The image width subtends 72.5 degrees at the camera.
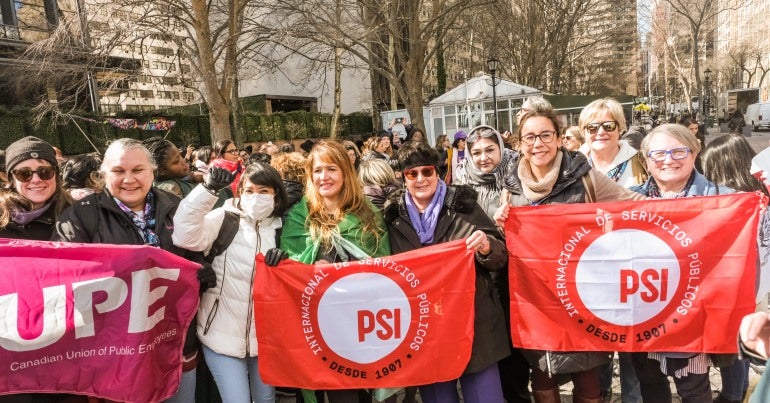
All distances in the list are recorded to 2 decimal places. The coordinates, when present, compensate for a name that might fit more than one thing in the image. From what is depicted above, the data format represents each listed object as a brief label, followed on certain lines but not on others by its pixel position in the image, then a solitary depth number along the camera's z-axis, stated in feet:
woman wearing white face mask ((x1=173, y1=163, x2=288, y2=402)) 9.99
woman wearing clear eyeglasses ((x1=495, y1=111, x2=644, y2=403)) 10.07
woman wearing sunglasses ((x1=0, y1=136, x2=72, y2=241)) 9.81
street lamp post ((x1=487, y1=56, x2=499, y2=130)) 62.74
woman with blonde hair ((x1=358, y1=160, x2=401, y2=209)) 12.66
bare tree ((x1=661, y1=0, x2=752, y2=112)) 93.04
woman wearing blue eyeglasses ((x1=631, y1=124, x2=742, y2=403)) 9.71
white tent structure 70.64
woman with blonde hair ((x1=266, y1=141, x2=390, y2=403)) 10.11
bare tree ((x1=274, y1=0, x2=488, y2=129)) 49.39
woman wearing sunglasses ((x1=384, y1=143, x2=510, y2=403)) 9.90
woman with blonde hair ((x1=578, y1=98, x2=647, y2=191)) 13.00
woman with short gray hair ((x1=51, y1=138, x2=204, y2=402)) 9.42
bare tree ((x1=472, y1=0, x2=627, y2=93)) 85.05
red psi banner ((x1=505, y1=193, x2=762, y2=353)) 9.57
